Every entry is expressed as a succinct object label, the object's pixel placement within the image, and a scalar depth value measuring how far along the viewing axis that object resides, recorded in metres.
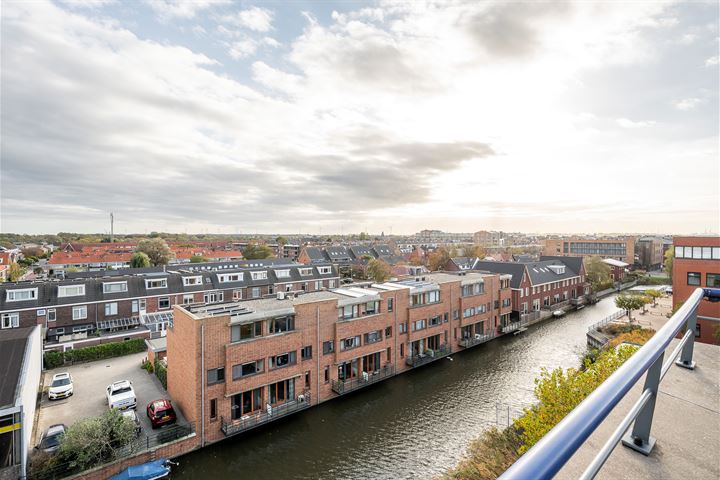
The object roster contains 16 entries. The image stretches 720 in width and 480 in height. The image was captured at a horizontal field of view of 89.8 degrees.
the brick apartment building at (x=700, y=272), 29.62
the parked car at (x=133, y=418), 18.40
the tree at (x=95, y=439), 16.06
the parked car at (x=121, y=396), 20.86
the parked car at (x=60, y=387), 22.83
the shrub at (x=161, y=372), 24.70
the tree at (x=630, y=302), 39.72
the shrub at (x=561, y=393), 13.18
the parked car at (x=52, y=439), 16.97
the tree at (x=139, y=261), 71.94
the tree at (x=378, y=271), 62.50
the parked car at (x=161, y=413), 19.45
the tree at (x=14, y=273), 62.98
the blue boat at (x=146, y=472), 15.80
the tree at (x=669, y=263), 68.51
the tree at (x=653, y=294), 44.97
